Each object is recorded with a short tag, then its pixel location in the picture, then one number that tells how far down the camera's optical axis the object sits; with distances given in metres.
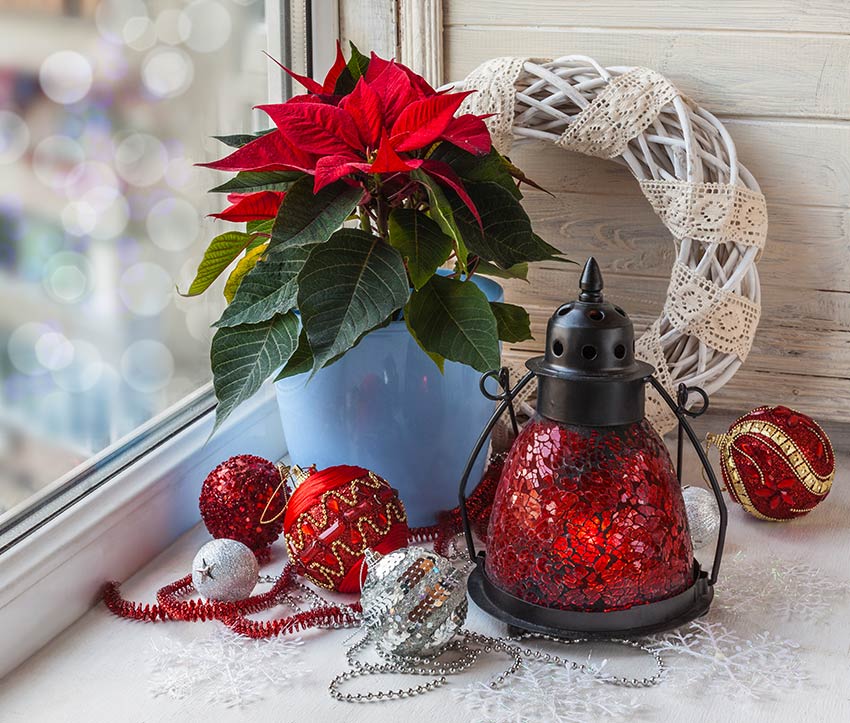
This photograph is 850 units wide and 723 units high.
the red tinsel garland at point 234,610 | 0.79
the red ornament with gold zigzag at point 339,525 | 0.80
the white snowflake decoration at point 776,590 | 0.81
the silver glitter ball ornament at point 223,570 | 0.80
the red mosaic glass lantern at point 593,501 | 0.72
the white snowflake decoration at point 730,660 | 0.71
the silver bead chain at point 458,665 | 0.70
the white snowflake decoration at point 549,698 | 0.67
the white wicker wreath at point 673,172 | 1.03
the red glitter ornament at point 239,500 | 0.89
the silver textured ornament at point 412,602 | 0.71
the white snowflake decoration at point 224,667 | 0.70
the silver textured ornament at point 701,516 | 0.89
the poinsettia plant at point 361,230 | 0.79
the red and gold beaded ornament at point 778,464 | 0.95
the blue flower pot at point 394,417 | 0.90
